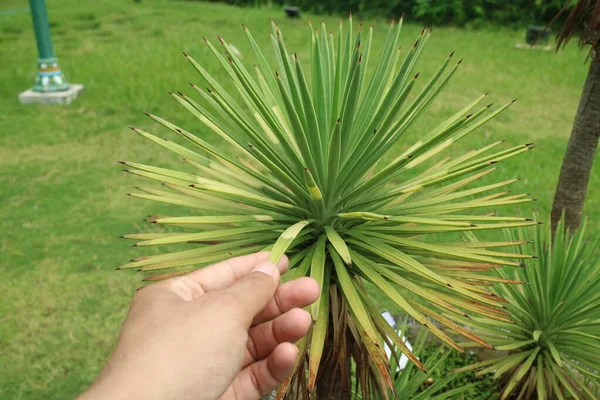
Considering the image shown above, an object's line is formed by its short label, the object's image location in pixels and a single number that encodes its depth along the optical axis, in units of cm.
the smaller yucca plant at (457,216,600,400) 225
